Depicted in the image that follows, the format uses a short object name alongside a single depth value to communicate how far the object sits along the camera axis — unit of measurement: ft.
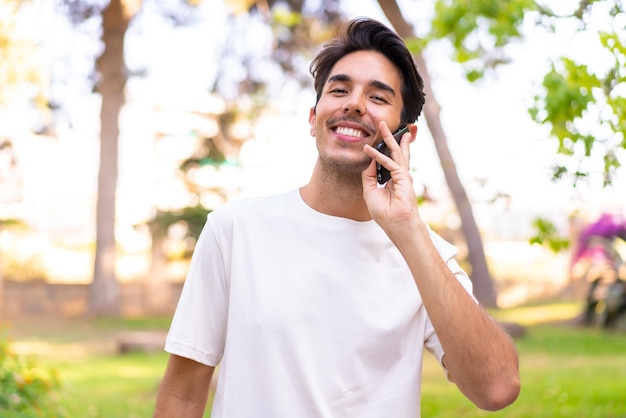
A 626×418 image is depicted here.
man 8.00
